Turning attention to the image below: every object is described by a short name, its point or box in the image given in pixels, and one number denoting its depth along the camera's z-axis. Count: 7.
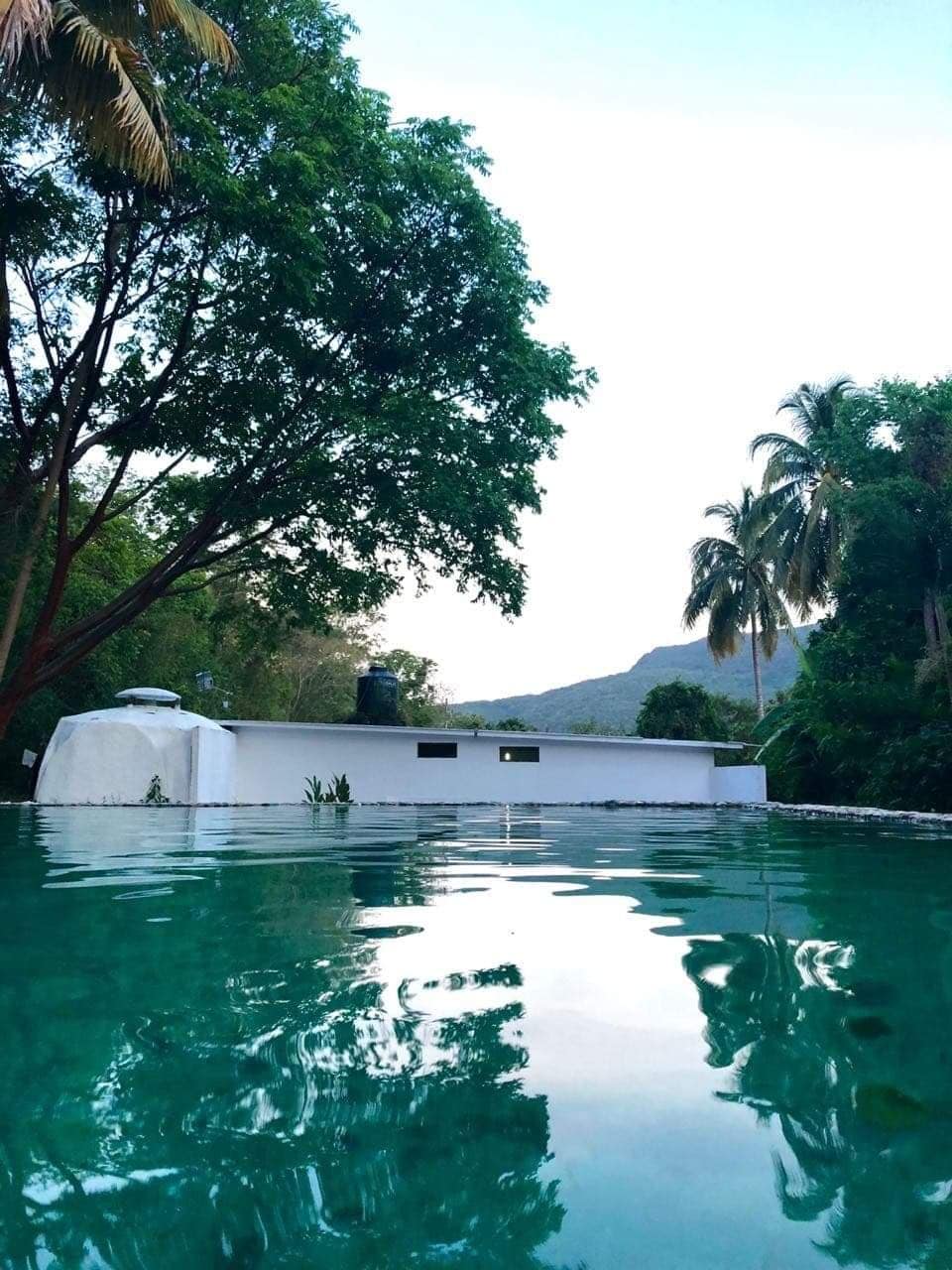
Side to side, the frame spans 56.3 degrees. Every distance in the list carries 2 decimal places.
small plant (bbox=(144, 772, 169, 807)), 17.96
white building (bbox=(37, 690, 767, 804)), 18.16
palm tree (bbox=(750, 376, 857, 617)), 27.34
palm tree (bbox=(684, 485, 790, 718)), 34.16
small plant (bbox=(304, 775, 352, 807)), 21.12
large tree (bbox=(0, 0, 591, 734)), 12.92
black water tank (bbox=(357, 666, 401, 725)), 23.30
